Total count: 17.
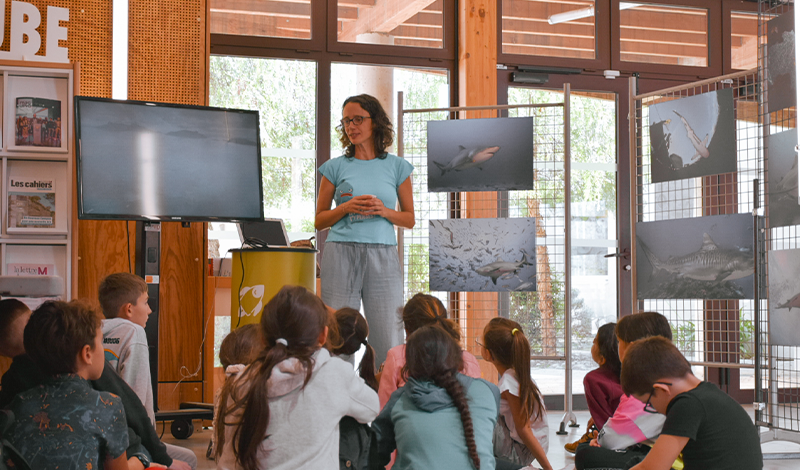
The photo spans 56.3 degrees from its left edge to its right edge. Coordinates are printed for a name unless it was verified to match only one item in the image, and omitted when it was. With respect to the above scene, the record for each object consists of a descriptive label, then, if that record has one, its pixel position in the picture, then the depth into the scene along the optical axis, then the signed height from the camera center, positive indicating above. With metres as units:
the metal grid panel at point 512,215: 4.95 +0.17
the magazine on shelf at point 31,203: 3.79 +0.22
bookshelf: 3.78 +0.38
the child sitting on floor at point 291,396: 1.85 -0.38
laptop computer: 4.28 +0.08
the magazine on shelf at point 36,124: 3.81 +0.62
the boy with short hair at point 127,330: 2.75 -0.31
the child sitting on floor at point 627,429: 2.44 -0.60
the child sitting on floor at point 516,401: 2.64 -0.55
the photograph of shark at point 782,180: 3.52 +0.32
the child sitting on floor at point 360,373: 2.07 -0.45
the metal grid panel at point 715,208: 5.40 +0.28
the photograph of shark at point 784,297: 3.52 -0.25
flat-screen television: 3.50 +0.41
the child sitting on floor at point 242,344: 2.61 -0.35
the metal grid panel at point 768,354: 3.69 -0.55
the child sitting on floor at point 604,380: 2.98 -0.54
